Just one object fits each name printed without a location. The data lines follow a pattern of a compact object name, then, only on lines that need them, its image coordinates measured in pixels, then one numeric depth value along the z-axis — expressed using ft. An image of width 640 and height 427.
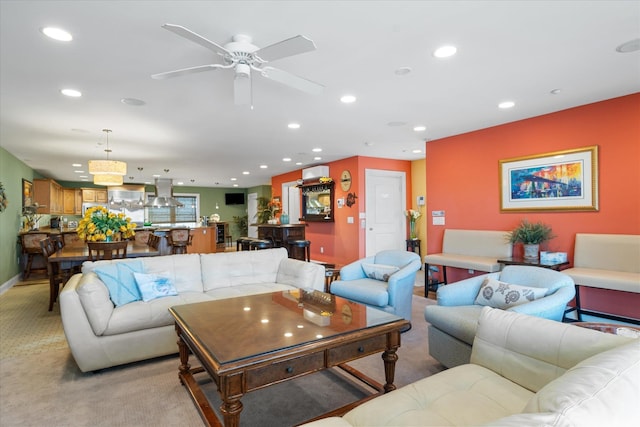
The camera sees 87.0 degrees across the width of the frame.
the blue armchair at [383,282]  10.87
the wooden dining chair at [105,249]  13.65
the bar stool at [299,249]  23.52
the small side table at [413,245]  23.93
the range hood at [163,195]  32.89
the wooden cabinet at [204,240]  28.81
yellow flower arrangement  14.24
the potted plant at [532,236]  13.41
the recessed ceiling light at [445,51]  8.18
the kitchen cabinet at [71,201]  34.04
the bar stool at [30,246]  21.91
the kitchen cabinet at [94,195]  36.09
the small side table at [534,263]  12.39
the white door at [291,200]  30.94
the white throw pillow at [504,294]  8.07
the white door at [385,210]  23.22
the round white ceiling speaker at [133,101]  11.53
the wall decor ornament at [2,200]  18.13
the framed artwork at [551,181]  12.64
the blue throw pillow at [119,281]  9.62
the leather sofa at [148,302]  8.45
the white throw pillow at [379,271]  12.18
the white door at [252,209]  44.55
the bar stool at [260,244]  23.44
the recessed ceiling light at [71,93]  10.64
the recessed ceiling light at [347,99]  11.53
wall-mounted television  45.75
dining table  13.61
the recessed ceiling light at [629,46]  8.06
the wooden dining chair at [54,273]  14.16
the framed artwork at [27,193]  23.64
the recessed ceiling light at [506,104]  12.28
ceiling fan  6.28
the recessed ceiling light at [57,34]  7.14
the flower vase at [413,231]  24.61
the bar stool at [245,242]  25.27
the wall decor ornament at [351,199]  22.93
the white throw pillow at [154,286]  10.01
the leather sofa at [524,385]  2.77
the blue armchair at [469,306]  7.52
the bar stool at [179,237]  22.67
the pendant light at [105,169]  17.19
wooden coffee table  5.31
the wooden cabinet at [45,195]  27.20
